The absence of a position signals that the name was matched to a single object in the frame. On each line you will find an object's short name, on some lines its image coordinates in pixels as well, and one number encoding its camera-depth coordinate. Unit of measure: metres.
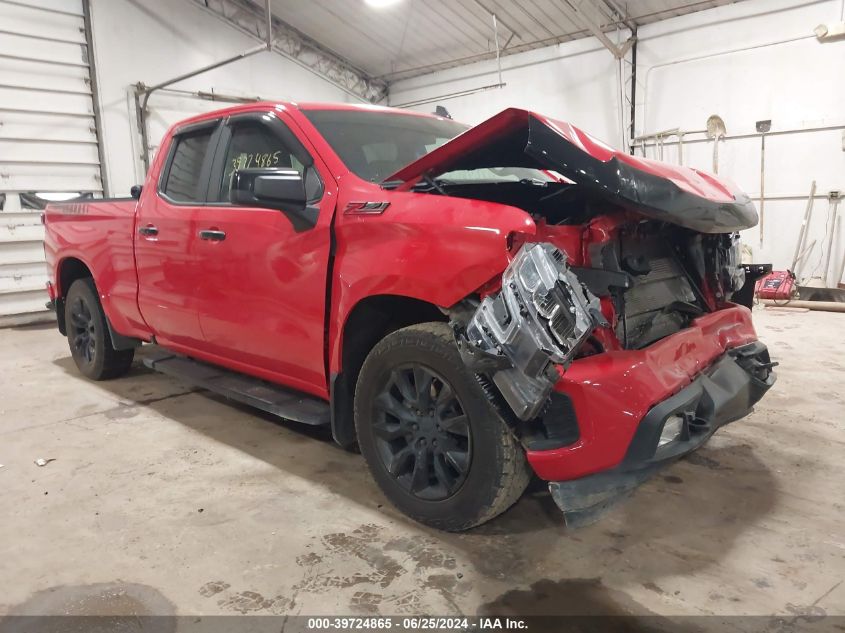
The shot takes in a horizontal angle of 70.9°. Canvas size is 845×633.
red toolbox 7.72
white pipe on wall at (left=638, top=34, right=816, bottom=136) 7.78
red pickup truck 1.86
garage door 7.78
